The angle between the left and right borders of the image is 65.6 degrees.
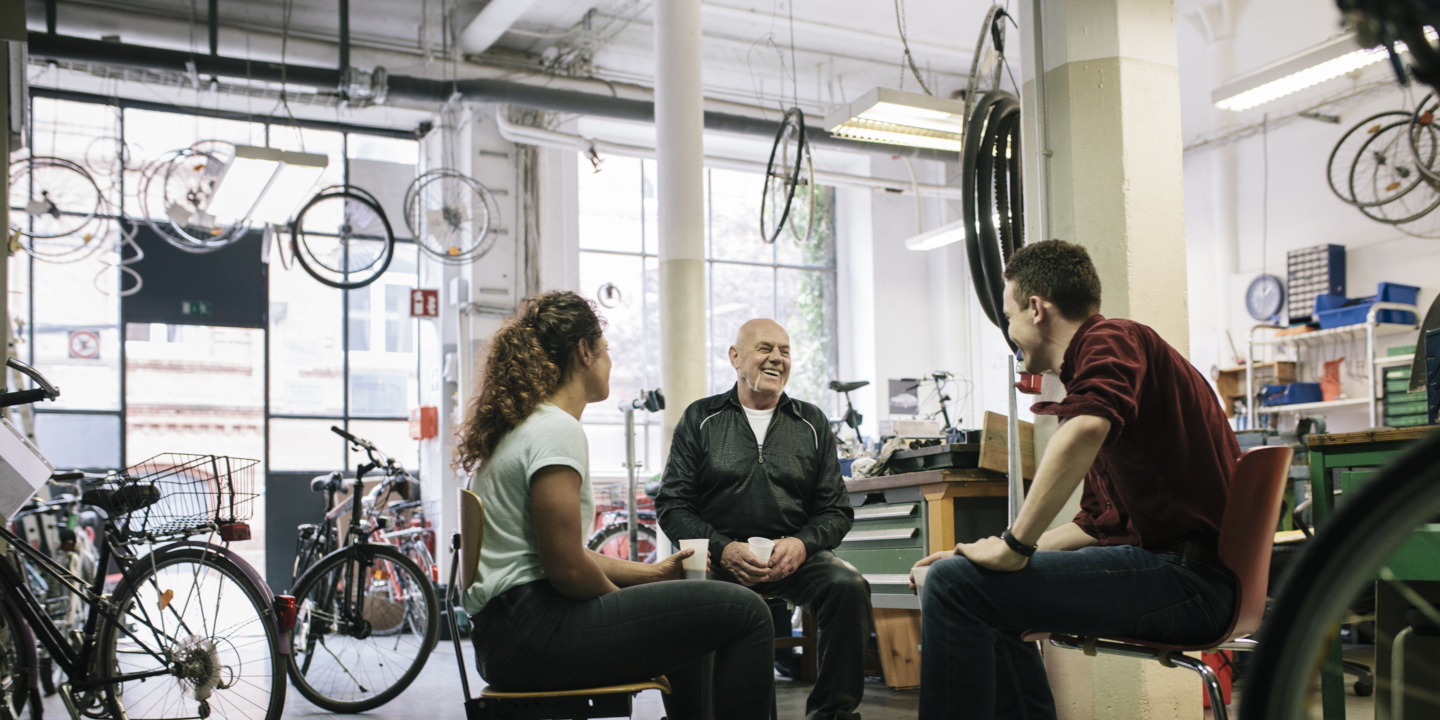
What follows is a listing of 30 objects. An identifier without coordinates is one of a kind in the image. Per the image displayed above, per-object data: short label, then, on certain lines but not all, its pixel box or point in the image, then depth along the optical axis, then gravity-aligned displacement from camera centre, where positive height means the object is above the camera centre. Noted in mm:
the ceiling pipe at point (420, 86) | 7805 +2407
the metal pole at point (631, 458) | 5584 -362
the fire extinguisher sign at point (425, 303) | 9724 +766
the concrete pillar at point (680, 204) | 6602 +1091
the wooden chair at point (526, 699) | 2133 -598
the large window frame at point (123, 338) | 9844 +537
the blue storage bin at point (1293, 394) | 9633 -185
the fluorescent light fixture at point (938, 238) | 9633 +1284
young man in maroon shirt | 2092 -333
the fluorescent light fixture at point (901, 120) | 5809 +1423
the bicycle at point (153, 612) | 3129 -639
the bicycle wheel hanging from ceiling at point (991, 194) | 3910 +679
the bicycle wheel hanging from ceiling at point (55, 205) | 8367 +1597
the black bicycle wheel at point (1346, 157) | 9641 +1906
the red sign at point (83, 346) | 9992 +466
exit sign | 10273 +810
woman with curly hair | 2145 -418
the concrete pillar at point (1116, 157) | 3443 +689
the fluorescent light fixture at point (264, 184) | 7195 +1433
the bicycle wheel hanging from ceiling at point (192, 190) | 8430 +1593
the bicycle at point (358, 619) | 4594 -961
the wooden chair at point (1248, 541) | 2070 -318
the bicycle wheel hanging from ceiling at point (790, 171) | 7000 +1447
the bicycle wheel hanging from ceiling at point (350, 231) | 8508 +1347
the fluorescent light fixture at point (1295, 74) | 6492 +1835
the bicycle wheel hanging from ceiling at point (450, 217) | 9141 +1437
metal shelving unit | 8867 +284
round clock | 10359 +701
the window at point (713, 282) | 11930 +1161
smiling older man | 3217 -359
